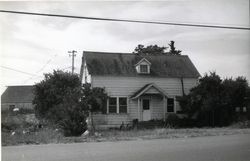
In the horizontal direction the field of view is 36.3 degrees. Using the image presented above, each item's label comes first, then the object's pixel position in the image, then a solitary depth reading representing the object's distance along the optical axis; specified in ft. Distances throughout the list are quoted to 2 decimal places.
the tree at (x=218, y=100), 80.64
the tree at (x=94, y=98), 72.07
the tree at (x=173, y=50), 110.83
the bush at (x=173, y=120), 83.87
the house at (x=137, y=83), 87.61
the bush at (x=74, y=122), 62.13
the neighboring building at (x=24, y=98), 149.63
